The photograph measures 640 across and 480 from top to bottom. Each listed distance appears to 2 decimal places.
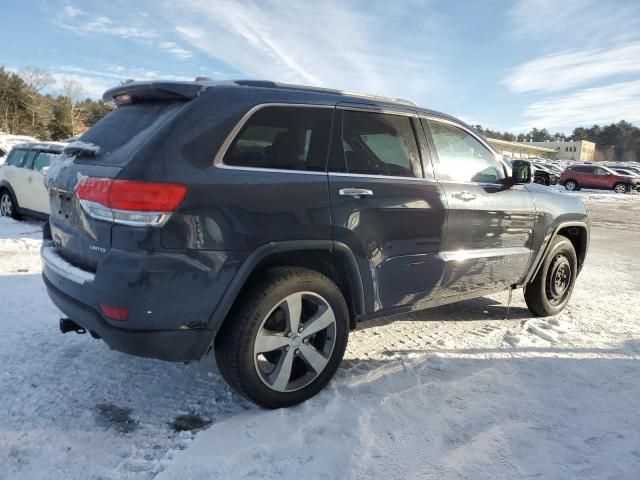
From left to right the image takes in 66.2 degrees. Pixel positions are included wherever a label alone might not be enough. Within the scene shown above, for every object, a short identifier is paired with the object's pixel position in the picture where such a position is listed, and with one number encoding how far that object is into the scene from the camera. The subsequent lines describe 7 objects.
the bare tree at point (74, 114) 65.62
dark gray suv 2.45
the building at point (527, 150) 88.74
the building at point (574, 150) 114.88
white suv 8.99
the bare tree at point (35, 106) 58.16
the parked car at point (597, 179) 29.23
